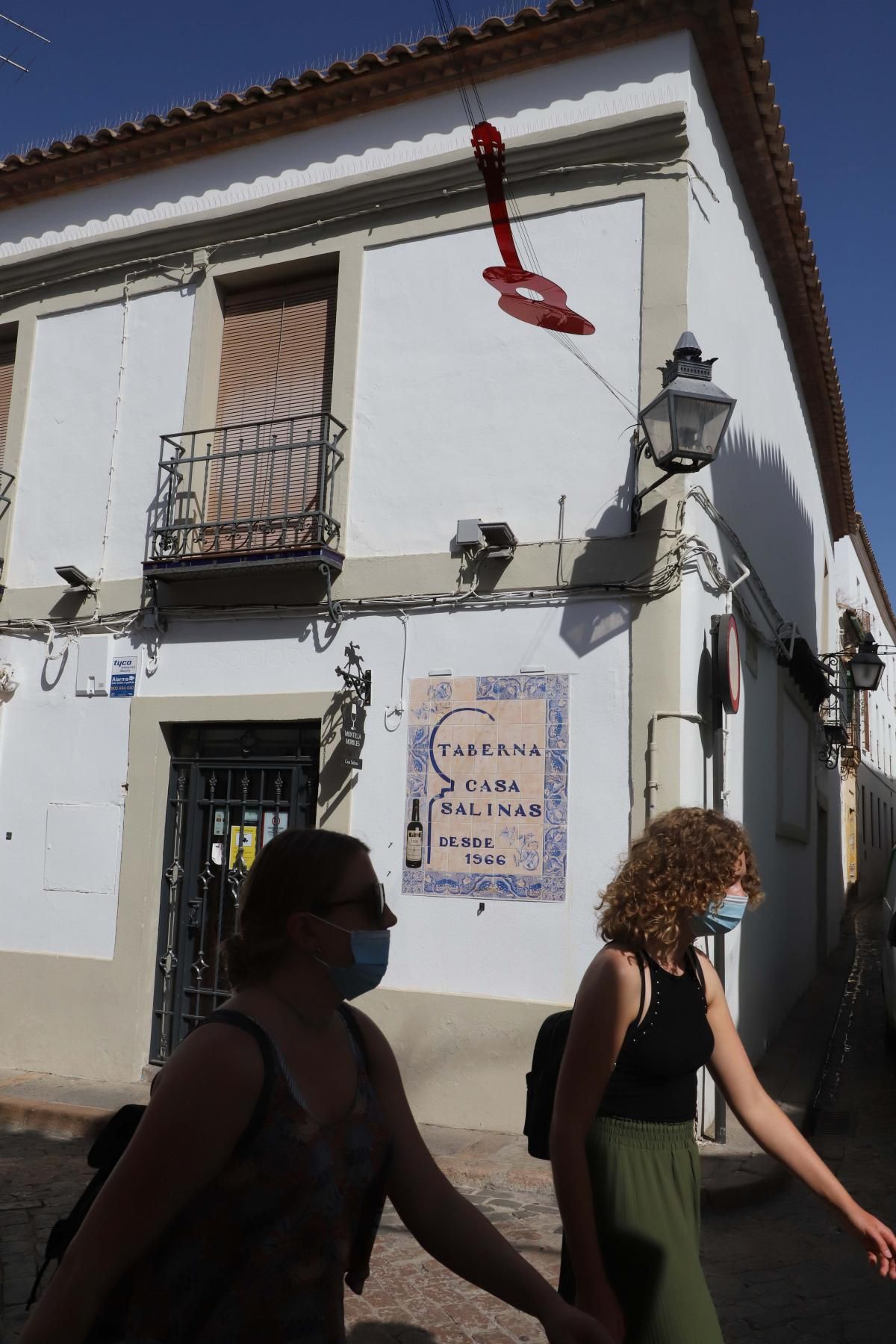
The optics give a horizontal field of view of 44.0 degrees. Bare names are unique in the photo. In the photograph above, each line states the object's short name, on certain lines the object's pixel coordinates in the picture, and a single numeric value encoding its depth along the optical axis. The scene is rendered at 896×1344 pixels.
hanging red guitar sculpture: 7.29
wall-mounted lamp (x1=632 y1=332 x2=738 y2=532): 6.24
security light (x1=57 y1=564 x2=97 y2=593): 8.30
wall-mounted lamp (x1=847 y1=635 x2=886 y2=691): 12.13
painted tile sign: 6.77
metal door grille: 7.69
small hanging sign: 7.16
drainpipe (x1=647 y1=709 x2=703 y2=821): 6.45
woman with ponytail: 1.57
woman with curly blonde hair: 2.38
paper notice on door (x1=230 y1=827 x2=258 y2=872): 7.77
